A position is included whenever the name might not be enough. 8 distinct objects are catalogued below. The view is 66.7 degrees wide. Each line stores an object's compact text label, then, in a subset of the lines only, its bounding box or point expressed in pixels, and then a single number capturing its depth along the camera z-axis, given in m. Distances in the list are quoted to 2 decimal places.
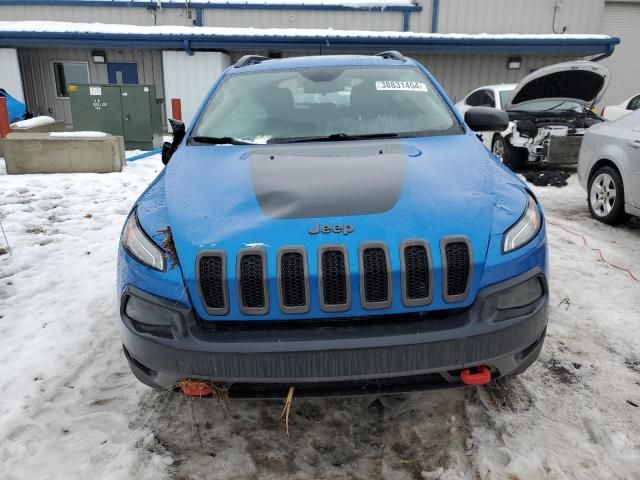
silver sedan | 5.04
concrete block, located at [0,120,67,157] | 9.59
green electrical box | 11.02
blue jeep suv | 1.78
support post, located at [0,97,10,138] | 9.62
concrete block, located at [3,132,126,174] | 8.27
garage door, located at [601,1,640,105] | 18.67
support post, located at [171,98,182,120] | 13.99
